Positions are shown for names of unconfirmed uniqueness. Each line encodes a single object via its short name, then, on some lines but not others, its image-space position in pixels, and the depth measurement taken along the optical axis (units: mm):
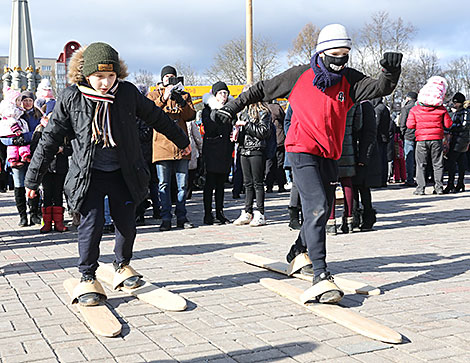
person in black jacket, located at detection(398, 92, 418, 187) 14648
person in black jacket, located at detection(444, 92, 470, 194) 13352
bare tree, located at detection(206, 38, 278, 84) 50625
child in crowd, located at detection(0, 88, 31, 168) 9242
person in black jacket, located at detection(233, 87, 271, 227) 9062
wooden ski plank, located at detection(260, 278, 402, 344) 3807
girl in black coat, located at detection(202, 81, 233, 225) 9320
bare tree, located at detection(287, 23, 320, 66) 59250
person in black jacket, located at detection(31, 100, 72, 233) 8914
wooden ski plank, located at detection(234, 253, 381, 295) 5039
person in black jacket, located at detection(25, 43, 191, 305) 4742
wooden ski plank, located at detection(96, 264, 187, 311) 4641
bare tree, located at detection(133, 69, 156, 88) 61906
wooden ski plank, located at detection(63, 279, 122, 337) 4023
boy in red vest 4793
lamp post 21984
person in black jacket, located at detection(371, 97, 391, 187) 12875
